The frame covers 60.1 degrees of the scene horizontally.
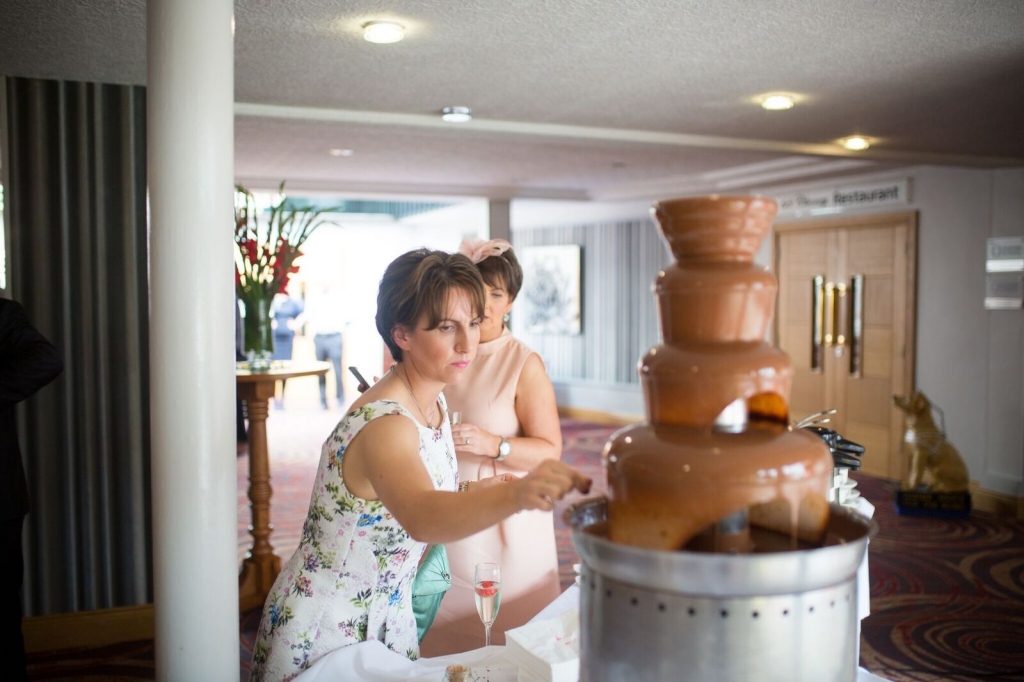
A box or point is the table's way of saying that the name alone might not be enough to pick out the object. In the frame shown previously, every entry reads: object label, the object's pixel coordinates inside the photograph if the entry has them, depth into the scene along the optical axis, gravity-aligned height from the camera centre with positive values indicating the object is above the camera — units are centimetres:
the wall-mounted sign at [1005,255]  707 +37
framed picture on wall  1288 +16
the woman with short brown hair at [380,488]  156 -34
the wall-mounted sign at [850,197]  805 +100
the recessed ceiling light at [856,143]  614 +111
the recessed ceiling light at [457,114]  514 +110
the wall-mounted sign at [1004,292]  710 +7
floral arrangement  457 +18
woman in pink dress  257 -44
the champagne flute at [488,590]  186 -61
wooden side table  467 -113
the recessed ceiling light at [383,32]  346 +107
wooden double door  812 -20
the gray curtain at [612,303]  1177 -3
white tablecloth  156 -66
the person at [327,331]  1305 -45
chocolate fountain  96 -24
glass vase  470 -18
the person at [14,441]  310 -50
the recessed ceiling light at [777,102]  478 +110
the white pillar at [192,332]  223 -8
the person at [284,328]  1190 -37
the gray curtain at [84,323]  417 -11
